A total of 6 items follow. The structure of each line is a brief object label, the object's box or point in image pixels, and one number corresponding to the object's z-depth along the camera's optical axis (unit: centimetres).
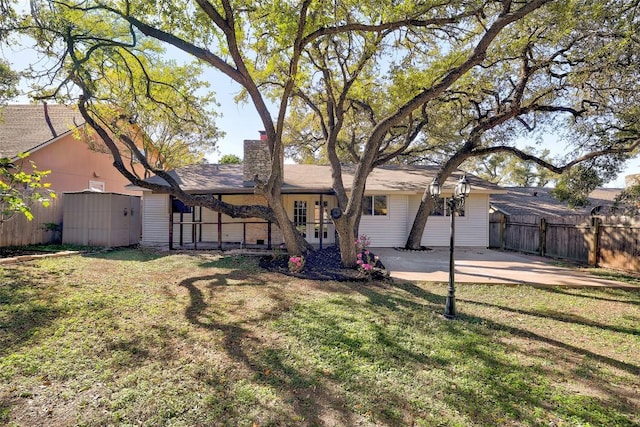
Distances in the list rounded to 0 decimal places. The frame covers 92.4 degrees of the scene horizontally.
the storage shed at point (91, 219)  1136
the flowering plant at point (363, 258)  725
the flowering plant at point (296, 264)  777
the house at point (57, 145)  1366
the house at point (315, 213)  1255
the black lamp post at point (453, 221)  483
